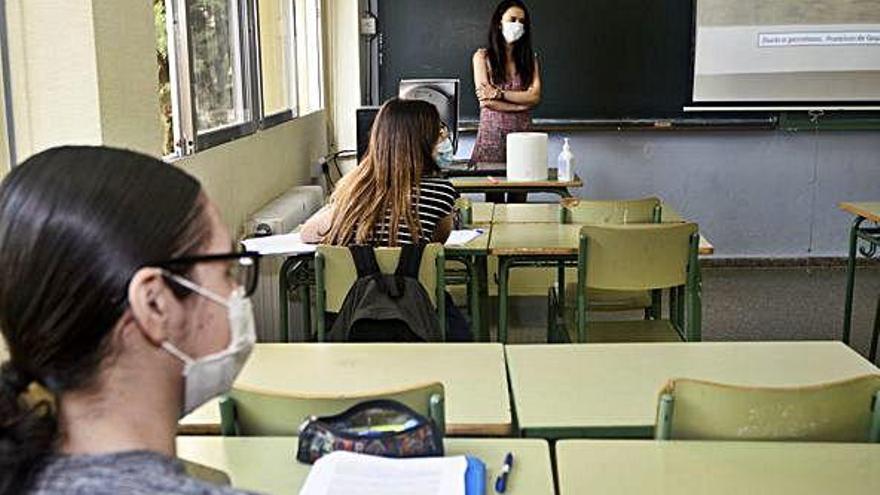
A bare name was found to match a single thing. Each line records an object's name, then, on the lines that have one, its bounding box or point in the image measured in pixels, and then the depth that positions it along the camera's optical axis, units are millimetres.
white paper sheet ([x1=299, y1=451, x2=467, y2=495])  1565
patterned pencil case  1663
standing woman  5523
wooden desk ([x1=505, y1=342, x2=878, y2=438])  1958
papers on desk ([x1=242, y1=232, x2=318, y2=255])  3266
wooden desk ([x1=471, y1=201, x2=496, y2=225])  4173
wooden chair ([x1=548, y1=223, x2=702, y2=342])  3357
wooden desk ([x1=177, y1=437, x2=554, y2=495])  1660
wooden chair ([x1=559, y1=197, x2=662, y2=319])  4074
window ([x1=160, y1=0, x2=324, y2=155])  3396
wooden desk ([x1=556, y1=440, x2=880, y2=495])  1642
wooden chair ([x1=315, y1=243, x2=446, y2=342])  3055
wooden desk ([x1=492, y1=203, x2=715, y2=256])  4211
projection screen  6246
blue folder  1586
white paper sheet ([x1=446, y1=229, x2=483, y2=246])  3594
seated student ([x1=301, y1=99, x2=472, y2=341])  3150
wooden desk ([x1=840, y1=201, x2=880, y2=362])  4297
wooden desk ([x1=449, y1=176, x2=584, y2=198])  4863
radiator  3953
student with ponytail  865
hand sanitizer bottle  5027
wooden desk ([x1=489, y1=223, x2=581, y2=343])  3566
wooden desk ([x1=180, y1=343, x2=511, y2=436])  1979
